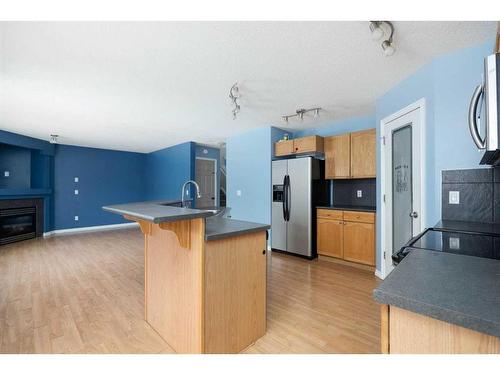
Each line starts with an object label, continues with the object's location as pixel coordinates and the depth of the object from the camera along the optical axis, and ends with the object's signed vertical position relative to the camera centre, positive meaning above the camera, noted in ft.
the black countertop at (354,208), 10.61 -1.00
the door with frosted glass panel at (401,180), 7.47 +0.29
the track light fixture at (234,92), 8.32 +3.74
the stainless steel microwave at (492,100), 2.35 +0.92
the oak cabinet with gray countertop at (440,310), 1.65 -0.94
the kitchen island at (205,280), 4.66 -2.12
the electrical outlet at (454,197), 6.02 -0.25
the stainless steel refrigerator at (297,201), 12.13 -0.76
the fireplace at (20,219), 15.31 -2.27
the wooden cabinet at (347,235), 10.47 -2.36
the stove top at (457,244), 3.19 -0.90
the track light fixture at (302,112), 10.75 +3.78
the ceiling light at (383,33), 4.90 +3.44
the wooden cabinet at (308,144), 12.34 +2.45
